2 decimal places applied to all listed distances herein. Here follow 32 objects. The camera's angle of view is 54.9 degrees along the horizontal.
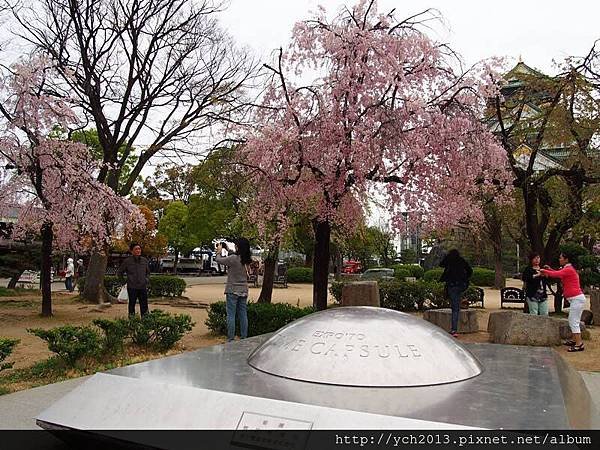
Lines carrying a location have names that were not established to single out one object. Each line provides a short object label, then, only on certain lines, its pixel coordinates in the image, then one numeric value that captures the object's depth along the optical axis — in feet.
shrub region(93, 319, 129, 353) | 28.43
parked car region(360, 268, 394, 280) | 110.22
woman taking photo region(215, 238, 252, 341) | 30.07
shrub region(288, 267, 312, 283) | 125.08
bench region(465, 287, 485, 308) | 64.57
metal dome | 13.17
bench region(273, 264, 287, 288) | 113.99
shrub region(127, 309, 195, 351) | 30.40
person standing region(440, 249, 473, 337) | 36.42
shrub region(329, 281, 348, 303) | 67.96
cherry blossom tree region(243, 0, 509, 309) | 37.35
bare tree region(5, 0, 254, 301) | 59.41
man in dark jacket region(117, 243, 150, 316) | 37.29
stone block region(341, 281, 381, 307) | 46.47
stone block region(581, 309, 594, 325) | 47.70
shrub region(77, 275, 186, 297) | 74.02
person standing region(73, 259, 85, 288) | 95.63
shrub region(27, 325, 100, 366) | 25.36
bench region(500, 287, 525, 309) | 64.13
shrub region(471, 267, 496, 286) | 116.88
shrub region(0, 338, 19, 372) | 22.59
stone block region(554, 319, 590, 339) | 36.17
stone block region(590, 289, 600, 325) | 47.40
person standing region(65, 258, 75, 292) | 84.17
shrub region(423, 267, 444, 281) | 100.17
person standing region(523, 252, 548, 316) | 38.22
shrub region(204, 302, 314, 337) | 35.17
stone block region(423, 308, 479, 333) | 41.52
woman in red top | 31.78
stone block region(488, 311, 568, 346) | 34.30
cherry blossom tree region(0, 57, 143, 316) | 45.39
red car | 160.04
